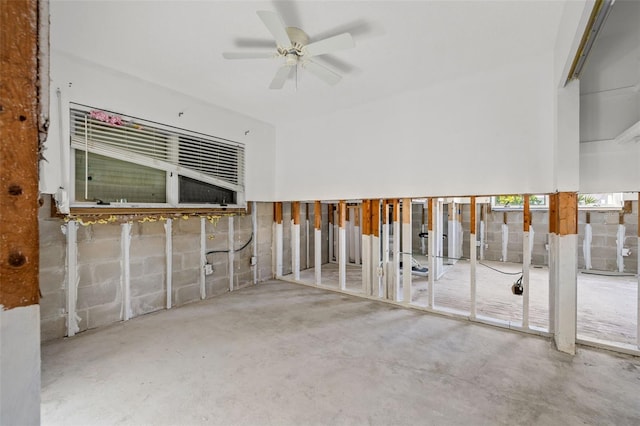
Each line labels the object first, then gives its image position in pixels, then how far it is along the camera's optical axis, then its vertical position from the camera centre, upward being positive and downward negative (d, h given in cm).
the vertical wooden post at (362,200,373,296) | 367 -47
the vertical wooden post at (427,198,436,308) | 318 -44
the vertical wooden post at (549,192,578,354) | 225 -46
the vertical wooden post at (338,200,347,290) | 389 -50
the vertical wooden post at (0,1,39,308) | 55 +12
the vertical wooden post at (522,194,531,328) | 262 -51
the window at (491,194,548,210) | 614 +19
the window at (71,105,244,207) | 267 +55
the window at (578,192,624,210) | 538 +19
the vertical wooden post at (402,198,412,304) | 333 -45
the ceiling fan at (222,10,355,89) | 183 +122
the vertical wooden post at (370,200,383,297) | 360 -46
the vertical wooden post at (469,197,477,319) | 290 -48
